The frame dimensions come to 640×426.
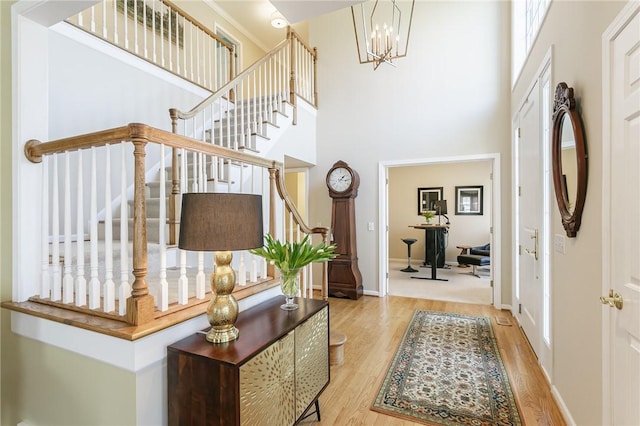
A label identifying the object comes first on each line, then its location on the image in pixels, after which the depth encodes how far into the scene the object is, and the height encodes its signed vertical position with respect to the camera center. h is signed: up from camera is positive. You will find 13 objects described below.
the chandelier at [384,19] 4.75 +3.00
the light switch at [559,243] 2.05 -0.21
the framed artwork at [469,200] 7.36 +0.27
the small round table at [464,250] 6.81 -0.84
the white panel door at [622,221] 1.23 -0.04
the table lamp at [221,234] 1.37 -0.10
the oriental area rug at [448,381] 2.04 -1.30
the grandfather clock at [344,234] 4.73 -0.34
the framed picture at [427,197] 7.72 +0.35
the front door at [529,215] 2.69 -0.04
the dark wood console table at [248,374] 1.31 -0.74
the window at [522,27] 2.93 +1.95
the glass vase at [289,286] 1.94 -0.46
